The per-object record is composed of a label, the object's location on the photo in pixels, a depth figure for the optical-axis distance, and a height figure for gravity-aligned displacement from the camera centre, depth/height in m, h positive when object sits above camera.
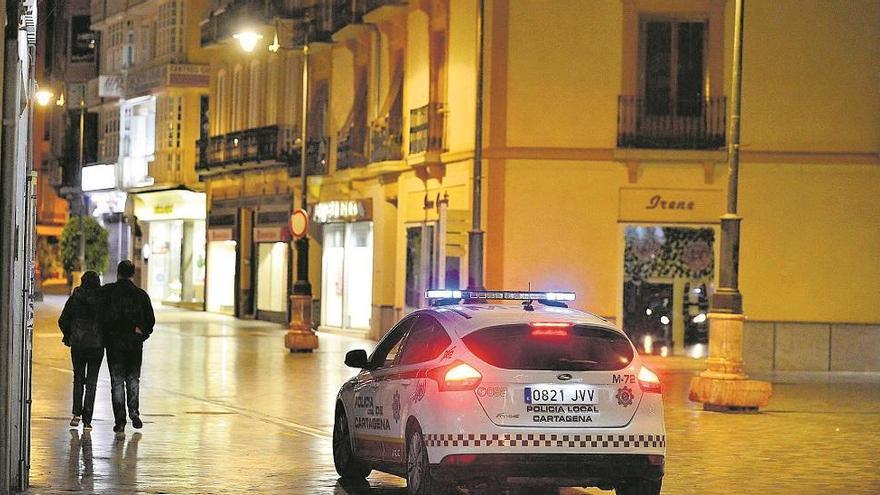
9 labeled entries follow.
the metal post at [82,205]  59.47 +0.97
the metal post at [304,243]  34.72 -0.22
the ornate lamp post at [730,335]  22.12 -1.25
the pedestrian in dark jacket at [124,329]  17.39 -1.05
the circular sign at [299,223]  33.97 +0.20
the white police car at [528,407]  11.85 -1.23
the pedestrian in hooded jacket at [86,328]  17.44 -1.06
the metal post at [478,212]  28.56 +0.42
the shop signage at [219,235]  54.25 -0.12
